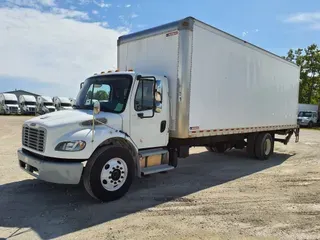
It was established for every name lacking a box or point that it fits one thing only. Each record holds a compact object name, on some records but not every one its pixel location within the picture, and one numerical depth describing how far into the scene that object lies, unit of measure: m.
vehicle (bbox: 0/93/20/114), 40.00
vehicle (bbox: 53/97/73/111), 41.56
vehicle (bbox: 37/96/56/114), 40.22
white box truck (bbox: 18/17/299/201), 5.11
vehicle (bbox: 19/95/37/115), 41.47
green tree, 42.31
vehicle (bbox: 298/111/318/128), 31.44
